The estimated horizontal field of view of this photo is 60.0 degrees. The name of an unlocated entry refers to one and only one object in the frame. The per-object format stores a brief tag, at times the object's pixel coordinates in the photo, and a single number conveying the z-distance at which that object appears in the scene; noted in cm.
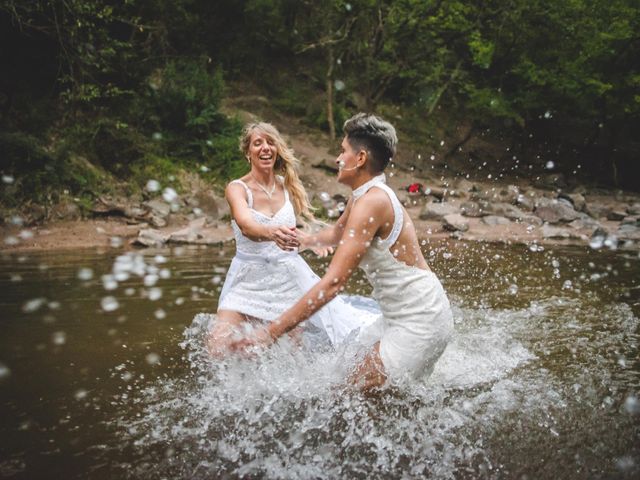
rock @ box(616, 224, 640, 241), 1256
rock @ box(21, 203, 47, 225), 1134
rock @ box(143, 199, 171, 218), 1277
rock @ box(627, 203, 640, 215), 1627
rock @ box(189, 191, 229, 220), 1341
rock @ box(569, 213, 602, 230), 1395
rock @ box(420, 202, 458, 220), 1428
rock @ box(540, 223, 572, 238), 1273
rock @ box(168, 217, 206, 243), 1112
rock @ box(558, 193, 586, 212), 1683
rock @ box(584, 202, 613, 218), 1619
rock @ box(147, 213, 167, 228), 1230
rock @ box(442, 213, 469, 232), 1300
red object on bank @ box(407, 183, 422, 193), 1637
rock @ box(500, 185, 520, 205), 1772
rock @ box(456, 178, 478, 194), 1917
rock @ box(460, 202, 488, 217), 1486
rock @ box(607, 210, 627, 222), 1559
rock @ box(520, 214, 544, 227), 1431
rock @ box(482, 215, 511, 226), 1407
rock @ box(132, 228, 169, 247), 1065
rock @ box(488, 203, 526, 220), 1507
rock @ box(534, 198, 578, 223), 1481
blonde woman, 439
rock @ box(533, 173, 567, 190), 2205
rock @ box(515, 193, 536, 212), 1614
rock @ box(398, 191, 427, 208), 1666
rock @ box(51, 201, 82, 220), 1191
